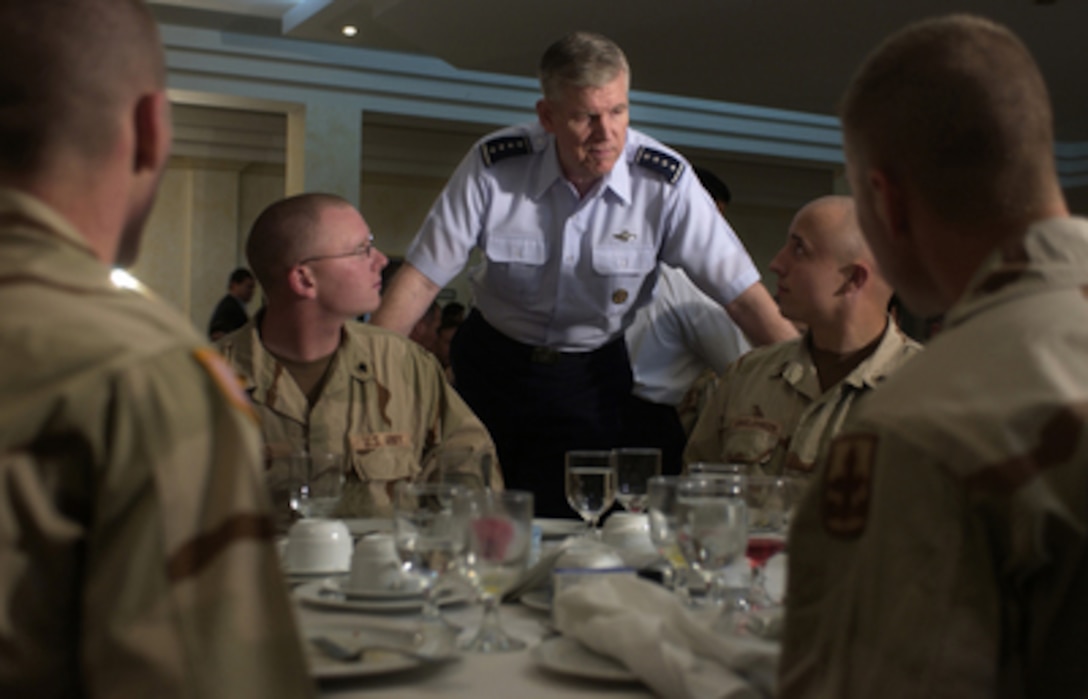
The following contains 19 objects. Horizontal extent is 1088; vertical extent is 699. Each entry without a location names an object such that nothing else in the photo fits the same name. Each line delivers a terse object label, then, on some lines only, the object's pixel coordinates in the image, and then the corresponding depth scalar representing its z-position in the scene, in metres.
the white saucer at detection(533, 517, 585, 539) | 2.18
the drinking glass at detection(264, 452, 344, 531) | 2.00
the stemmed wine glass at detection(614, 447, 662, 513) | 2.05
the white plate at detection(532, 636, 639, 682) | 1.18
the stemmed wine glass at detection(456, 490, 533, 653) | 1.32
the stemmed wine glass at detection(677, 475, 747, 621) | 1.37
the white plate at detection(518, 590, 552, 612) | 1.52
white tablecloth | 1.15
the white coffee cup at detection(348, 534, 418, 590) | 1.58
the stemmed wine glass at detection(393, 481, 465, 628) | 1.36
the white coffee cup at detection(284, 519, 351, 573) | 1.76
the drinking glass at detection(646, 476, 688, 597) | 1.44
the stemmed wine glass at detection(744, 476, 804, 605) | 1.60
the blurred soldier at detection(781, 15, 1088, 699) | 0.91
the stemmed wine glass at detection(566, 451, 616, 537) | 1.98
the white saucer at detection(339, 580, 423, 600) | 1.55
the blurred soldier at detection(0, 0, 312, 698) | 0.81
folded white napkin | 1.12
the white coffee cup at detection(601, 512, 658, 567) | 1.88
